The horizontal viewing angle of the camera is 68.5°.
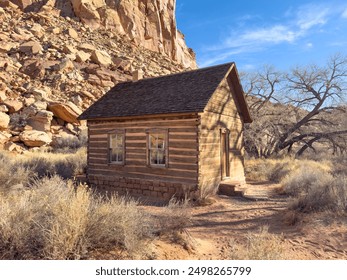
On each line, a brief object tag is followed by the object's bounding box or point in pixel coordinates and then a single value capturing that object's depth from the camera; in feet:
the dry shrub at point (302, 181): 32.91
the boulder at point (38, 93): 79.25
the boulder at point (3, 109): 70.84
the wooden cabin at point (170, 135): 31.86
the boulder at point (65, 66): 93.39
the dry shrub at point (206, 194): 30.16
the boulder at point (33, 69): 88.48
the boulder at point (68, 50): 102.06
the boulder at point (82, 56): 102.68
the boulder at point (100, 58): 107.04
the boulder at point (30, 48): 93.86
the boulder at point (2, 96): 72.97
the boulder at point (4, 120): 65.10
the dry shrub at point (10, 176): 30.12
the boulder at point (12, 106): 72.59
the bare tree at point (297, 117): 62.18
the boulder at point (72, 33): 113.19
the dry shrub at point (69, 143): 67.98
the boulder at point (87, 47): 108.88
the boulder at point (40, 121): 71.15
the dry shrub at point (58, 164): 44.78
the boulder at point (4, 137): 61.46
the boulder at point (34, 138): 64.23
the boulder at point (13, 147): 59.41
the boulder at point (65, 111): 75.15
